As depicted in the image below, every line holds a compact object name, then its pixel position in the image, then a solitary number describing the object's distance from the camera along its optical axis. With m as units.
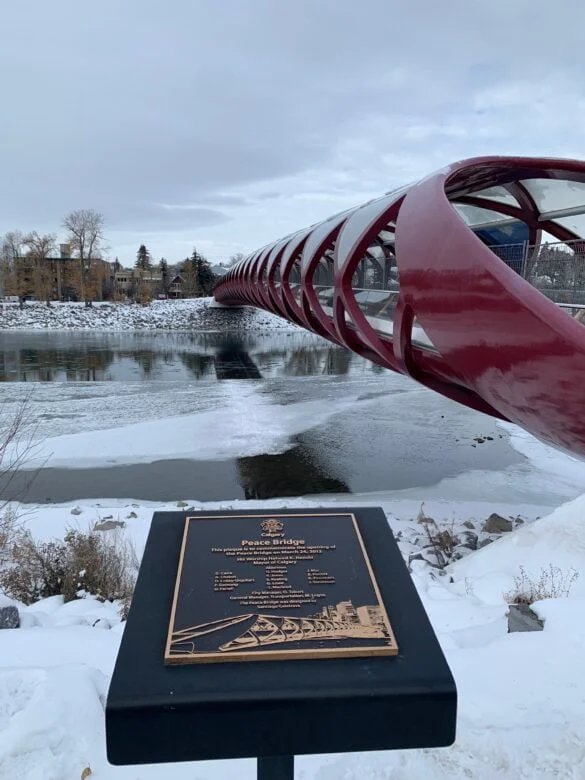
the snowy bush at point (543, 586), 5.39
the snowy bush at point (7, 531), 6.81
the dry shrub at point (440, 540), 7.62
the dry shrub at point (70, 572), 6.07
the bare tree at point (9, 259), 59.84
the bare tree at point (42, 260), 57.28
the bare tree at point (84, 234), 60.19
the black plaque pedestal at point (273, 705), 2.23
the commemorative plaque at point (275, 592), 2.46
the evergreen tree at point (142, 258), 85.31
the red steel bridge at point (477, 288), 3.95
